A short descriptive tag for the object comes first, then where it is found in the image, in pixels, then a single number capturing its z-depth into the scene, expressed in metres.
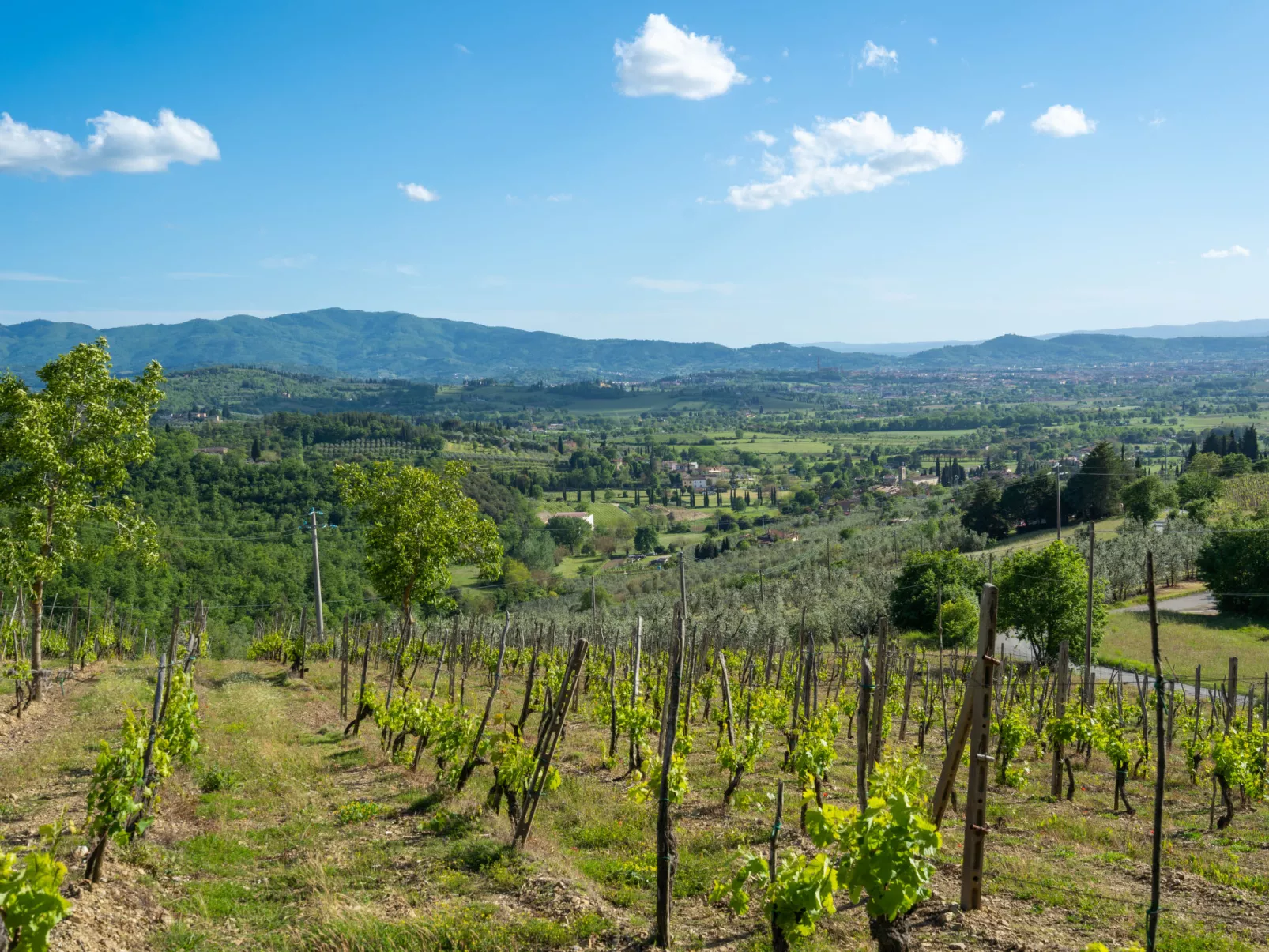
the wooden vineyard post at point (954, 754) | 6.54
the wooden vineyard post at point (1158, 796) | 6.02
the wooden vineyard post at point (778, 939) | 6.39
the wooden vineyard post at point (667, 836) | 7.09
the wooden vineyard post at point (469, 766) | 11.23
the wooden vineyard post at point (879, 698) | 9.51
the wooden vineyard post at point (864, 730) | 8.24
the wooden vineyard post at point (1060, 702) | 13.99
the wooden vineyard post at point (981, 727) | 6.48
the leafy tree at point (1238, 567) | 39.19
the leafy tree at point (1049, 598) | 31.75
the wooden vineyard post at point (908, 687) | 18.59
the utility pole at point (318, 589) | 30.44
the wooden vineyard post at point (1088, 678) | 18.49
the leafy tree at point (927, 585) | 41.16
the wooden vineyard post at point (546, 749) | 9.33
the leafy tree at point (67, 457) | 14.87
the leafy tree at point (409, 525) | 22.11
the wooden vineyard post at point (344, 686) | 18.00
